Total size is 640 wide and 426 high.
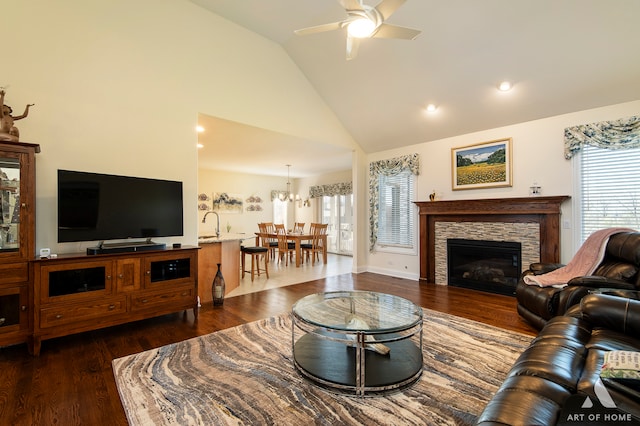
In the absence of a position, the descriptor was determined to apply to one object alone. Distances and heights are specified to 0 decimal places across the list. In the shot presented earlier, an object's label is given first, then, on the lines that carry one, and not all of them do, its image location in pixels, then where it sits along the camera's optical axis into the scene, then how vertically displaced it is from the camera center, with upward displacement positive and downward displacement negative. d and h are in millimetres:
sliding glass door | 9203 -163
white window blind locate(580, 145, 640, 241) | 3557 +338
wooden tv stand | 2512 -698
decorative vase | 3894 -1007
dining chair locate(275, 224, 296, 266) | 7055 -681
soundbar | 2855 -316
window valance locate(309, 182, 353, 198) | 8815 +839
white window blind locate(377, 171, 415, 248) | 5730 +102
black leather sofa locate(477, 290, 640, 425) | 1021 -702
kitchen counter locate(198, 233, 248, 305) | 4125 -692
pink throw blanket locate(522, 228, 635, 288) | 3004 -506
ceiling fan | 2285 +1632
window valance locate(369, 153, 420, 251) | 5785 +782
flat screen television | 2791 +102
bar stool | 5523 -665
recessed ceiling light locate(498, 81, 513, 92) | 3854 +1713
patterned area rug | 1705 -1154
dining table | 6805 -528
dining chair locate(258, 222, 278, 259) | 7340 -628
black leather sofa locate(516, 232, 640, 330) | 2533 -595
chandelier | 8789 +606
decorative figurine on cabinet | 2479 +811
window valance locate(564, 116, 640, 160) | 3504 +1006
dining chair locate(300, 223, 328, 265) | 7160 -656
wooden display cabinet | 2418 -169
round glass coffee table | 1884 -1032
